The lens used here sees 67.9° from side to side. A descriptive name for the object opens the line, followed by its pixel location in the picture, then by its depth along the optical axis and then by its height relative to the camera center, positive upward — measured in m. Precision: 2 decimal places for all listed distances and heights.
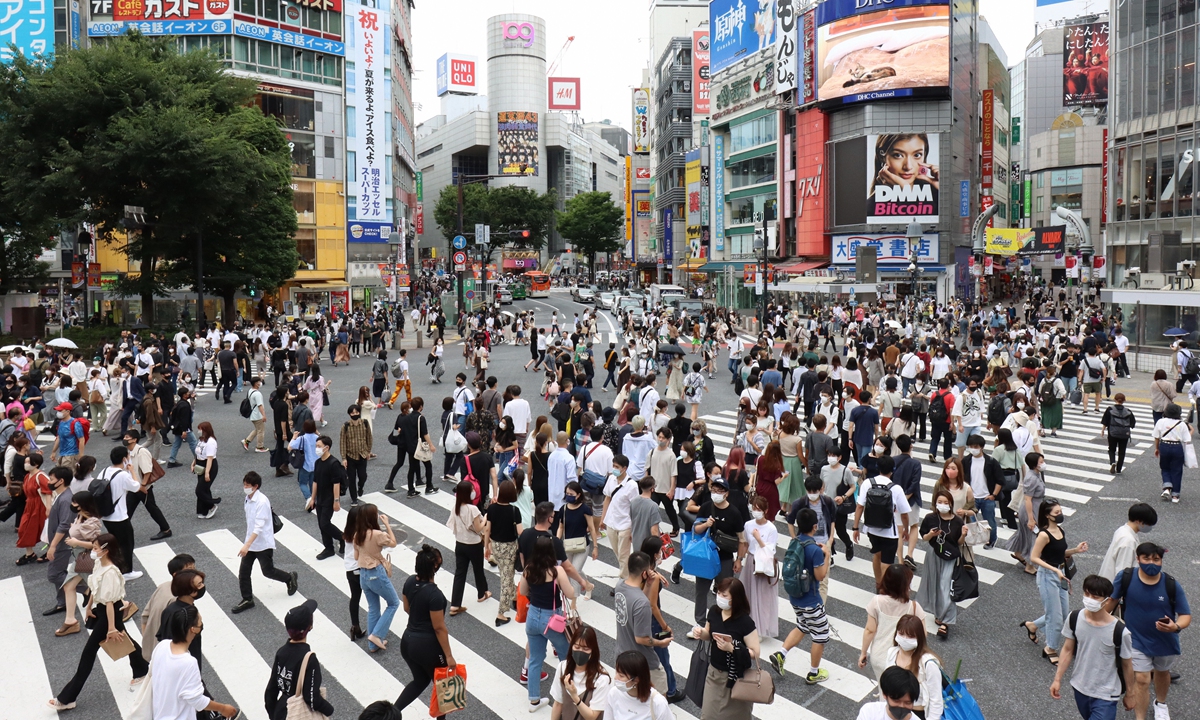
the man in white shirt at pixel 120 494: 9.45 -1.91
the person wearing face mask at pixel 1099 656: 5.95 -2.38
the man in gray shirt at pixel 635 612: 6.43 -2.21
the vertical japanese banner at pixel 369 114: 58.06 +13.08
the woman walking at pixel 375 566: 7.74 -2.26
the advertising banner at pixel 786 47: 60.19 +17.73
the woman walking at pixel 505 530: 8.27 -2.08
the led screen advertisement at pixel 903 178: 54.19 +7.77
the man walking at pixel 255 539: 8.91 -2.27
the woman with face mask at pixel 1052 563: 7.55 -2.21
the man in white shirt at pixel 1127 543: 7.12 -1.97
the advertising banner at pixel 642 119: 115.50 +24.83
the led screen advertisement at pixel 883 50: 52.56 +15.47
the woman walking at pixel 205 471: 12.09 -2.20
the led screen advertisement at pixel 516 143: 133.00 +24.99
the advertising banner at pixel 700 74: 81.06 +21.50
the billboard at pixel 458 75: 170.50 +45.52
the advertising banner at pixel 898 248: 54.62 +3.50
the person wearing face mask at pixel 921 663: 5.28 -2.16
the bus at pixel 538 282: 85.56 +2.65
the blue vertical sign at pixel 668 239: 92.75 +7.20
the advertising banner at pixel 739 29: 64.31 +21.01
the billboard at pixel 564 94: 153.88 +37.30
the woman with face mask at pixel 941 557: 7.92 -2.29
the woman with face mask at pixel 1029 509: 9.30 -2.15
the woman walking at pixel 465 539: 8.50 -2.23
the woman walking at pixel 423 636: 6.25 -2.29
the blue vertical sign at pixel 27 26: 47.03 +15.33
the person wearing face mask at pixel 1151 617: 6.32 -2.24
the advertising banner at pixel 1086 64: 82.50 +22.32
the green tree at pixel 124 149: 31.91 +6.03
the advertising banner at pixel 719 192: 72.56 +9.52
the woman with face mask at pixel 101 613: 7.13 -2.41
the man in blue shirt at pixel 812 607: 7.24 -2.49
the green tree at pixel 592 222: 104.75 +10.25
